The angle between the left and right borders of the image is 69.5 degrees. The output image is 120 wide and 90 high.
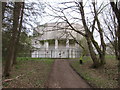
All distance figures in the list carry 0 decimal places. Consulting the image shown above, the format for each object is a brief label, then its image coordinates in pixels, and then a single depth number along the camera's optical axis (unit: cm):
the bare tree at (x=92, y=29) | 708
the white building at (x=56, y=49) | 1065
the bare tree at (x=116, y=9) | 459
